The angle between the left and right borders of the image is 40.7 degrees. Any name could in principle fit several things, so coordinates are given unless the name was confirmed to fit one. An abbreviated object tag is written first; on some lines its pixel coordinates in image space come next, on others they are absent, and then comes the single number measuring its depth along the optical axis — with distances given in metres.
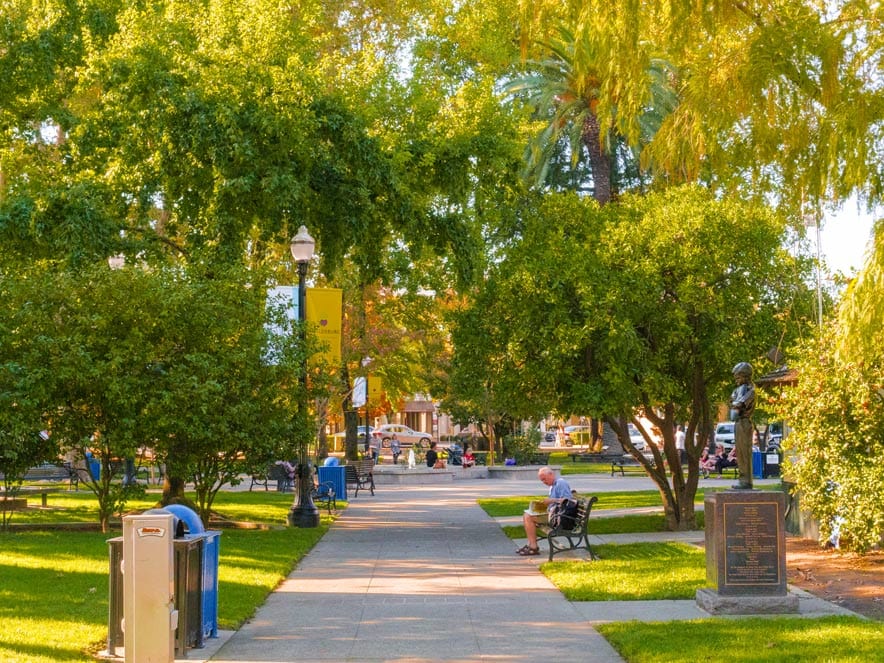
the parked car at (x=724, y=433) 57.06
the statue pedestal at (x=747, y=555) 11.75
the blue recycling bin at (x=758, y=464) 38.41
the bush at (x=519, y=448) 48.86
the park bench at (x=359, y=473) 32.34
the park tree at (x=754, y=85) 9.04
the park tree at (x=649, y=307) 20.20
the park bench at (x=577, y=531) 16.87
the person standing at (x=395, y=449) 55.31
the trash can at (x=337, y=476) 29.44
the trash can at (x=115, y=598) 9.80
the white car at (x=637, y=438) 66.61
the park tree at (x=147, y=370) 18.84
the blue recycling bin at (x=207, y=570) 10.34
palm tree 34.72
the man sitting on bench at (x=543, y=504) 17.39
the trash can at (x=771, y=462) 38.69
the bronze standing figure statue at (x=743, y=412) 12.70
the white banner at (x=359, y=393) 40.62
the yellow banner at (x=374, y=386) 44.50
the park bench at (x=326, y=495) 27.27
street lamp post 22.09
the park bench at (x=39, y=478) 26.19
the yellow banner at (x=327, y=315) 23.81
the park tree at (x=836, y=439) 15.61
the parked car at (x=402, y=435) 74.25
